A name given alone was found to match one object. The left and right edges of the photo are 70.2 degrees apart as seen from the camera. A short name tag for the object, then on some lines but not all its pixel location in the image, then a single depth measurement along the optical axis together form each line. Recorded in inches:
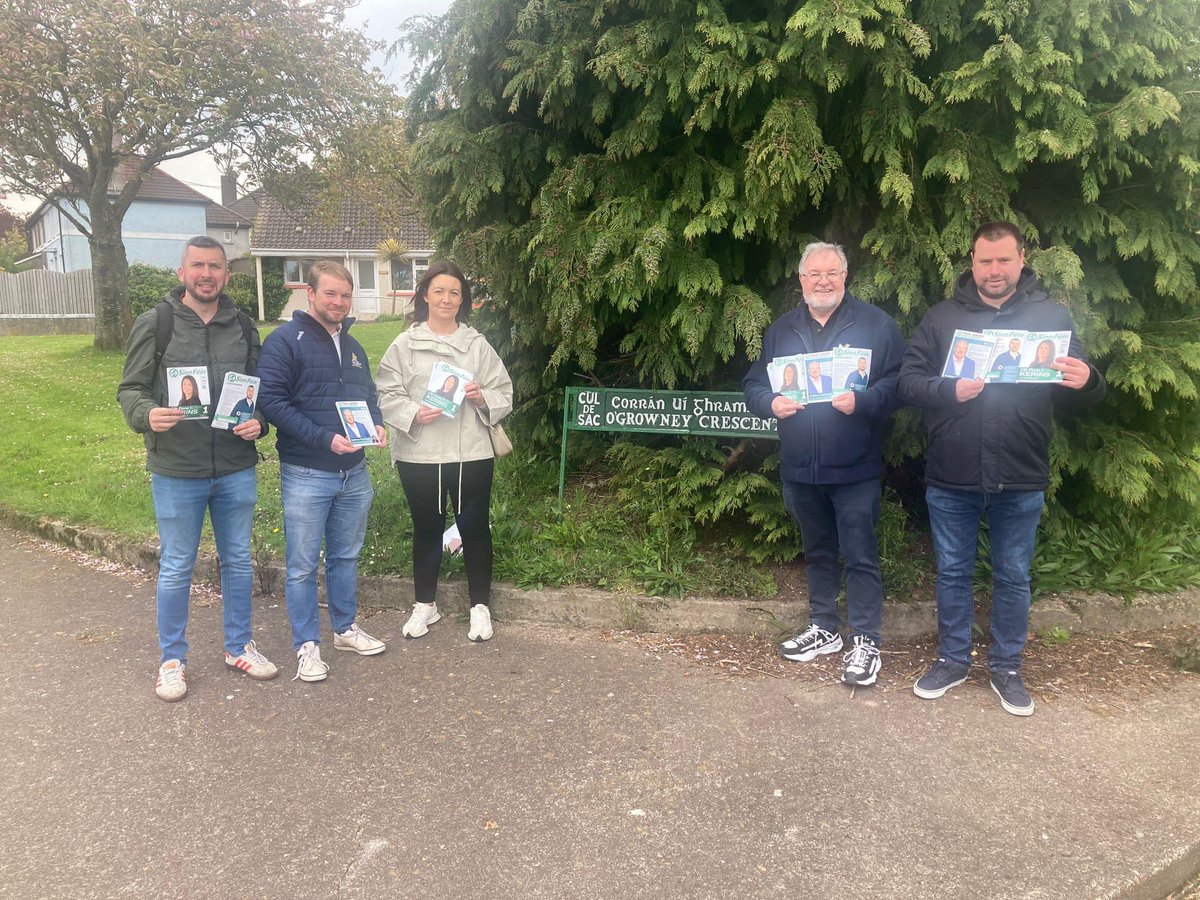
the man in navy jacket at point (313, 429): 162.7
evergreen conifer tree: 169.3
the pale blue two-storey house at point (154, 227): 1596.9
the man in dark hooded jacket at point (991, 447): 148.3
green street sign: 201.2
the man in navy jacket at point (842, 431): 159.9
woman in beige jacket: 181.5
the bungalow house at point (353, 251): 1411.2
